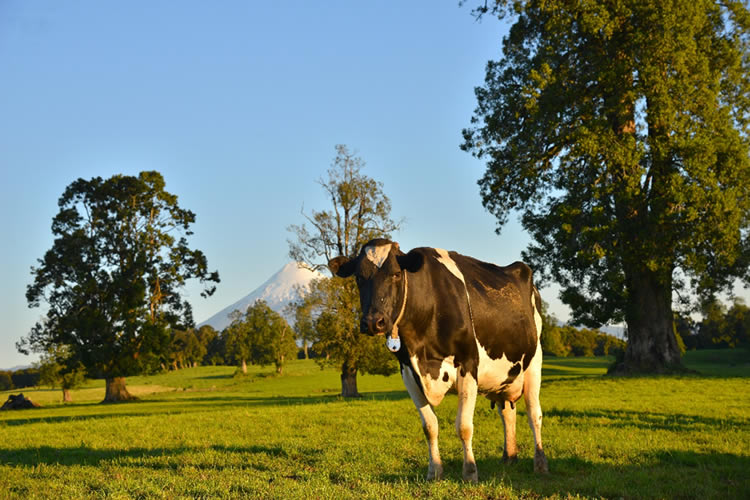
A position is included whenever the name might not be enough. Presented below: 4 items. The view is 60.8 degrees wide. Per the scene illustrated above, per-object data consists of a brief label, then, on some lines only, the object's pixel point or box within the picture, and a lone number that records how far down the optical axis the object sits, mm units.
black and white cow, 7863
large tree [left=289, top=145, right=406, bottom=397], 34750
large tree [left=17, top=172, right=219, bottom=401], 48094
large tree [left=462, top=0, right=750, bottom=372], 28219
